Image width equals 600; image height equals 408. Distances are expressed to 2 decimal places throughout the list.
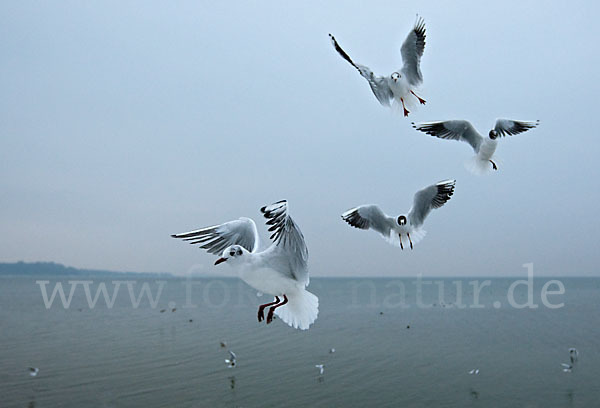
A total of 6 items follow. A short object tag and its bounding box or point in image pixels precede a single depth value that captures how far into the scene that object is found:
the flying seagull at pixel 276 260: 3.64
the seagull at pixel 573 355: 25.50
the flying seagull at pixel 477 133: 6.77
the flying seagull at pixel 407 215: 7.50
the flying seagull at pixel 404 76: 6.04
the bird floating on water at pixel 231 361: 21.80
